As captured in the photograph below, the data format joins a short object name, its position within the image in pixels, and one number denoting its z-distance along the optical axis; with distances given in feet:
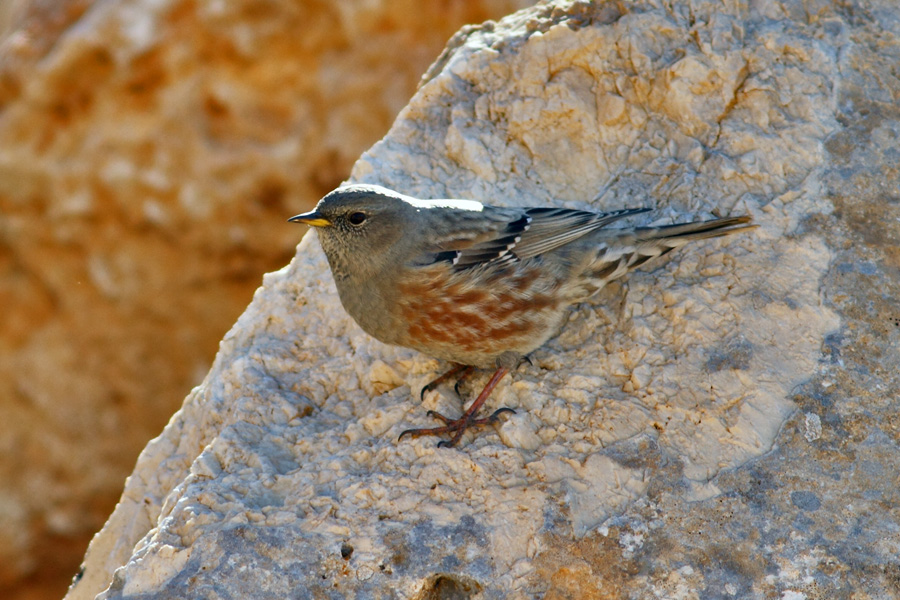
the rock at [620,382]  20.63
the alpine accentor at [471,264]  25.32
